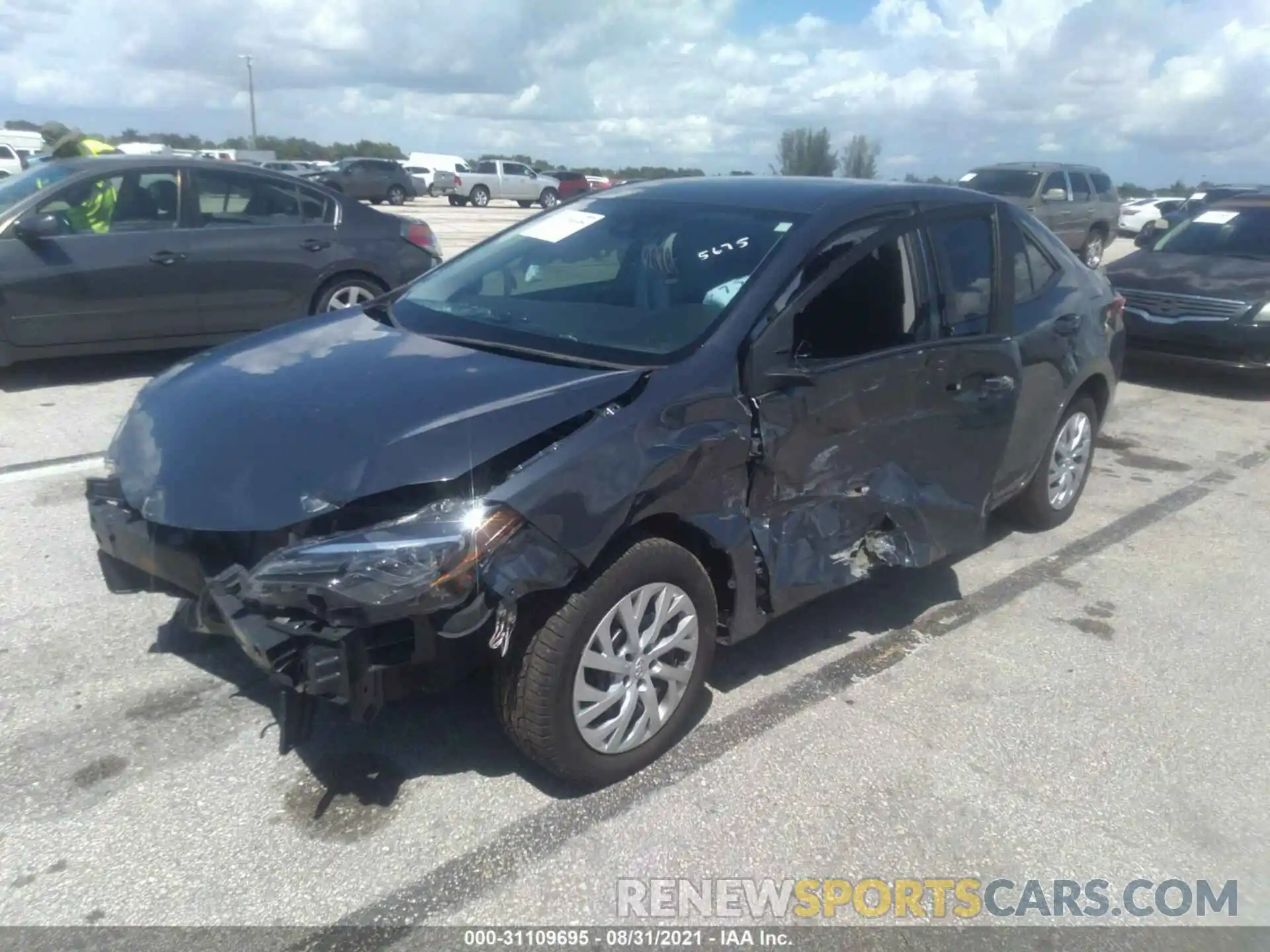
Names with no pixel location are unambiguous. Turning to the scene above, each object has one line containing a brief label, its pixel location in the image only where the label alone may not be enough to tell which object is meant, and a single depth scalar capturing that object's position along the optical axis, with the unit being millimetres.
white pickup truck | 41750
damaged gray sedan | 2768
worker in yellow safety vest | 7418
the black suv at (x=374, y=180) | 36781
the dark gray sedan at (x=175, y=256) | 7215
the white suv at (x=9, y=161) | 27859
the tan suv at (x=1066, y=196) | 17891
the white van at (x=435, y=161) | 48950
